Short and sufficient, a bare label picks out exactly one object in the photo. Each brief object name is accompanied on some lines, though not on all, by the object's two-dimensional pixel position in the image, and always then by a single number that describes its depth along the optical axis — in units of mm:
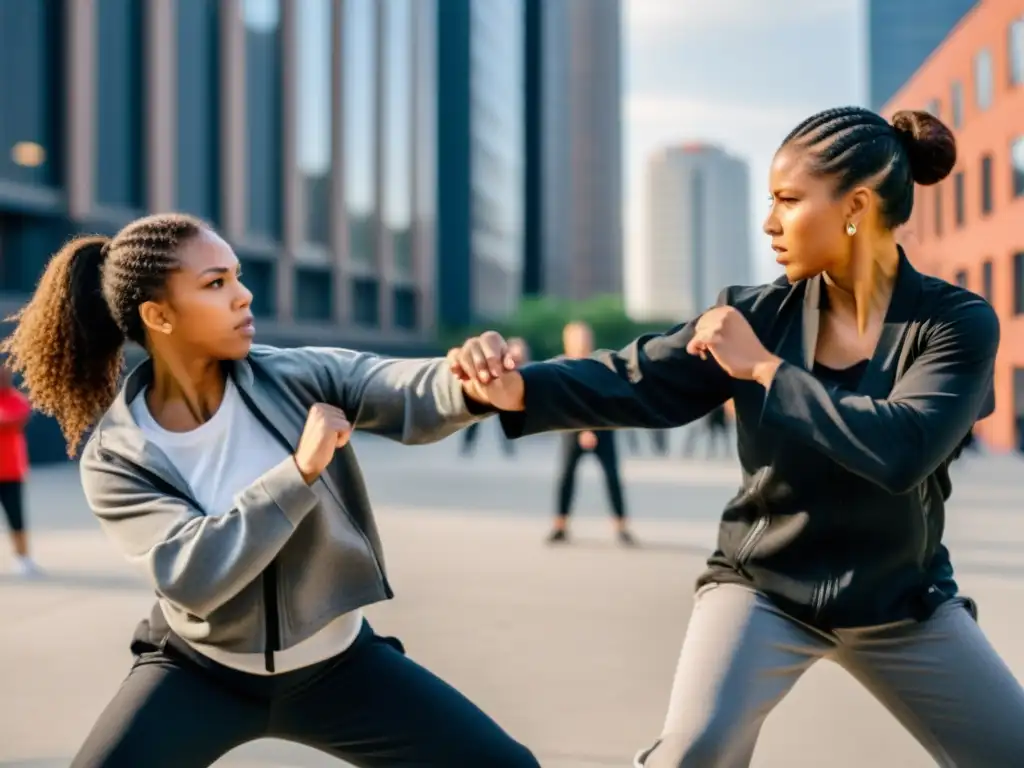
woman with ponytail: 2600
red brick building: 29859
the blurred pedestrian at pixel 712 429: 23219
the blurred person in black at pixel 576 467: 10500
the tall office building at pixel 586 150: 142125
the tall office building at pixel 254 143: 23359
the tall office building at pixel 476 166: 71250
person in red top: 9039
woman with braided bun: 2576
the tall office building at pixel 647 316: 90138
